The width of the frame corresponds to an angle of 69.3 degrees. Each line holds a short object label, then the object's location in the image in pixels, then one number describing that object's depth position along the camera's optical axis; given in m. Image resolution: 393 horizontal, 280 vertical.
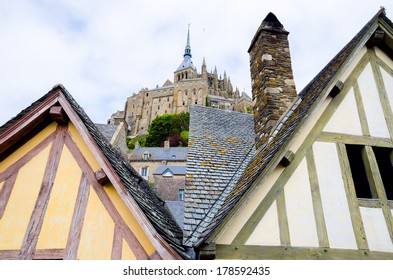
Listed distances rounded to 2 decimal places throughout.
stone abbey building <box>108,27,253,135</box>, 85.00
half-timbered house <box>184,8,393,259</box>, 3.44
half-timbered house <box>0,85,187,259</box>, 3.45
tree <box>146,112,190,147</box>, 59.94
